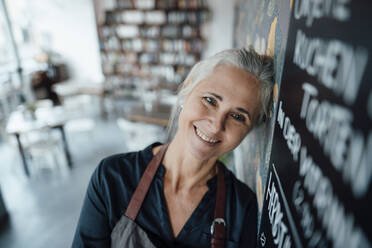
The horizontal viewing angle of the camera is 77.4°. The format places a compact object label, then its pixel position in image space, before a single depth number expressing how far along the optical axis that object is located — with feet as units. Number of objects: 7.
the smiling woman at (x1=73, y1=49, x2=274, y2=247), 2.90
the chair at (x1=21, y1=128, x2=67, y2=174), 11.37
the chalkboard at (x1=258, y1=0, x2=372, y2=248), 1.10
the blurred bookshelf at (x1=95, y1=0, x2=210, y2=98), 19.43
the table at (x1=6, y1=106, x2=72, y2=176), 11.06
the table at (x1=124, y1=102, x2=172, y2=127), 12.32
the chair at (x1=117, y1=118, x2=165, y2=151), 11.76
